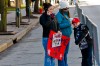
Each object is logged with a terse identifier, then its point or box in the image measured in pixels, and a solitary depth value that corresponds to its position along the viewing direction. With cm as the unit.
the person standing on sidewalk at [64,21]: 1219
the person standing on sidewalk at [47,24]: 1170
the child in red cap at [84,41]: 1147
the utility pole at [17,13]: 2879
